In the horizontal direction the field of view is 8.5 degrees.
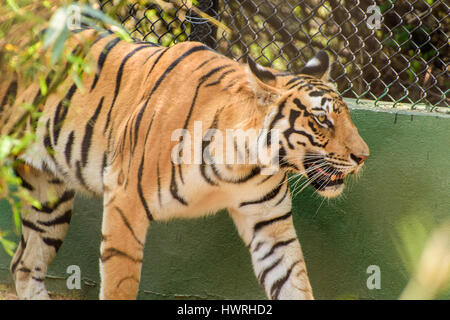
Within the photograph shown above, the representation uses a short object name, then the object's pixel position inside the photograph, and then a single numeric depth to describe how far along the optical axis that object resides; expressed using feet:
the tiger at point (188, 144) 27.22
